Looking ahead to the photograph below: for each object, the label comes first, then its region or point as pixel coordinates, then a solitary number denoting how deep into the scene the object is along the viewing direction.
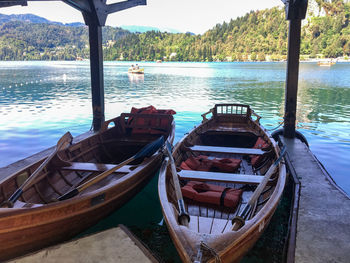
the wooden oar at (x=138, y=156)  3.89
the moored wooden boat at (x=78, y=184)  3.31
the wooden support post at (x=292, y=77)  7.46
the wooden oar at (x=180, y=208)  3.24
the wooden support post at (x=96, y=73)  8.48
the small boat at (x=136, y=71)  57.78
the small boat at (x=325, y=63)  89.69
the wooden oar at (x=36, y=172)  3.60
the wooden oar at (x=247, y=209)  3.07
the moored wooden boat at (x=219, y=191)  2.76
